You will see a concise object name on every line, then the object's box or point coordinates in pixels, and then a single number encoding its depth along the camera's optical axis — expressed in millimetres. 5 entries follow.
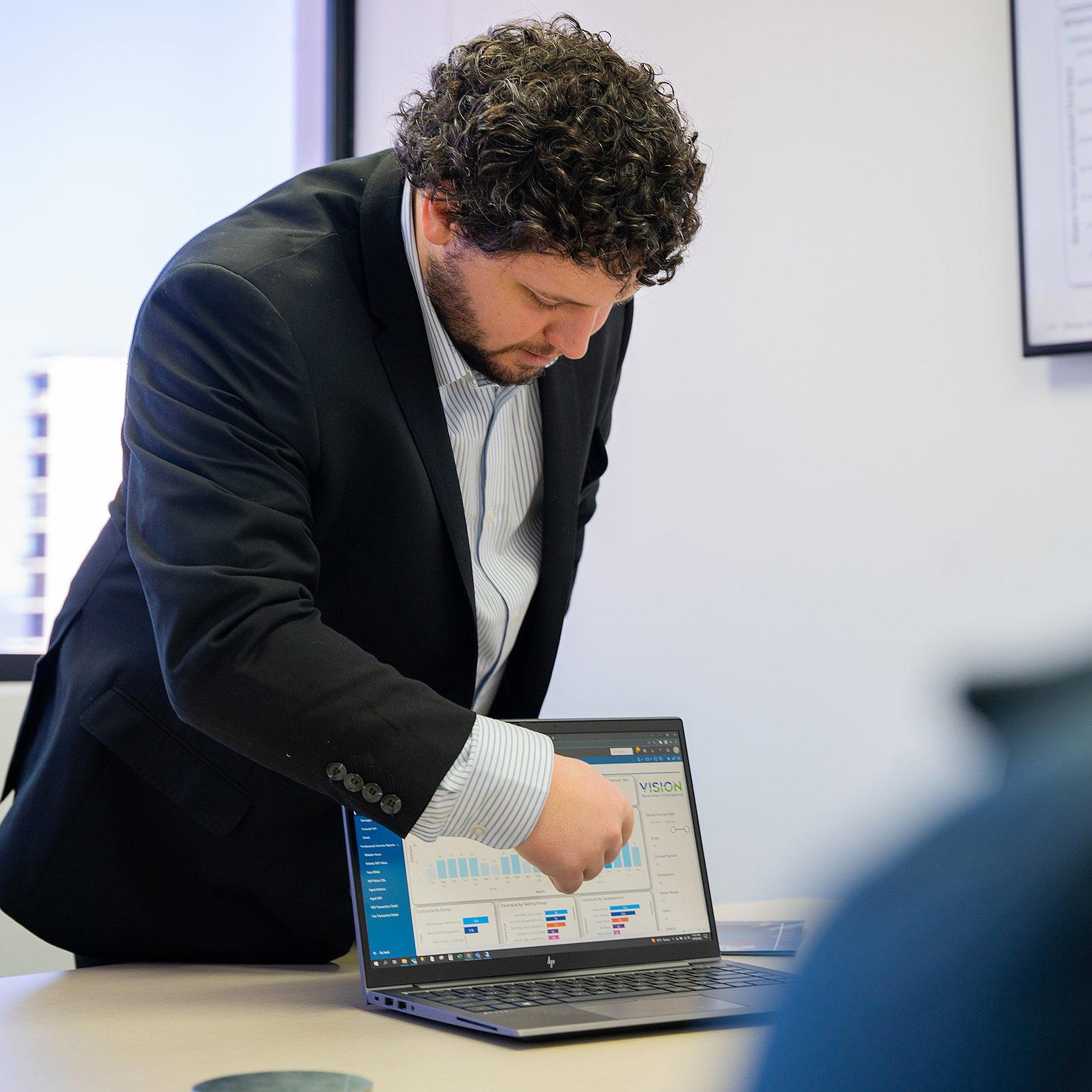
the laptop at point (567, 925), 908
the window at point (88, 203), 2193
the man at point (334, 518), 918
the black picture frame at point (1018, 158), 1836
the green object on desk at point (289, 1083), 705
